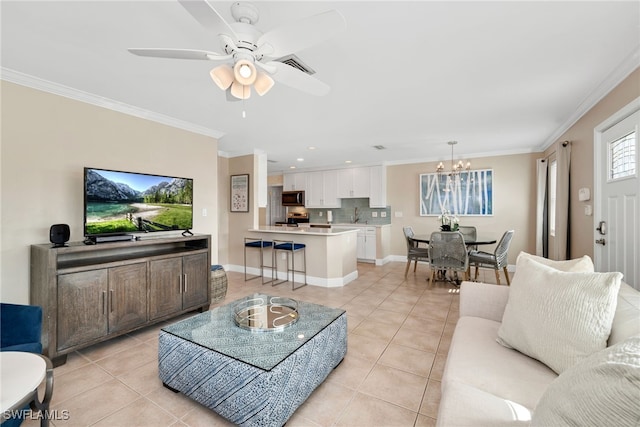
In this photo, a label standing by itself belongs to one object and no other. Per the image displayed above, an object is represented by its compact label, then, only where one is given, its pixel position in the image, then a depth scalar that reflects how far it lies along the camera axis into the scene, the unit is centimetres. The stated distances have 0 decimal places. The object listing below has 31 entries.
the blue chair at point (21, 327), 173
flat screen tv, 259
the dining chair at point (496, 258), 405
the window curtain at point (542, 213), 456
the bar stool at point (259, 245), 474
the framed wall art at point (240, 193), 528
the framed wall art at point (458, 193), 552
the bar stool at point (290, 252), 448
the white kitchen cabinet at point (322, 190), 711
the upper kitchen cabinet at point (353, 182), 669
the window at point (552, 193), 439
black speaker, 226
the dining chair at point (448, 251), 397
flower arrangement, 442
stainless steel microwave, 747
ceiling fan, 122
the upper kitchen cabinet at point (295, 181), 752
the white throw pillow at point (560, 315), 118
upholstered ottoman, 146
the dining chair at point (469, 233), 466
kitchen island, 444
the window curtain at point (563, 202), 347
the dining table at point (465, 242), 420
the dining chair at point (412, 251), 468
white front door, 218
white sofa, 101
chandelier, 474
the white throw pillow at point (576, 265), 155
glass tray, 190
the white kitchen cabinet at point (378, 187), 646
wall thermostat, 295
